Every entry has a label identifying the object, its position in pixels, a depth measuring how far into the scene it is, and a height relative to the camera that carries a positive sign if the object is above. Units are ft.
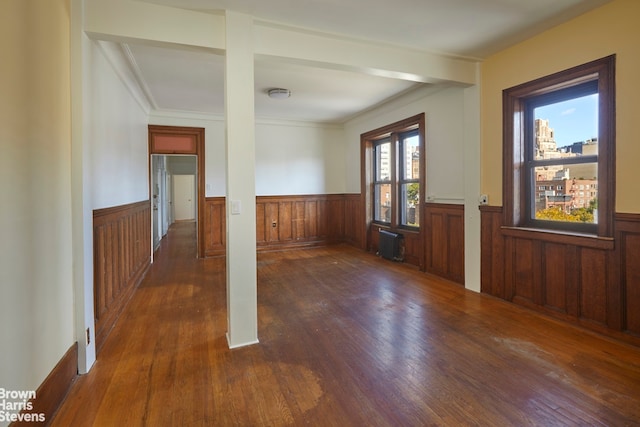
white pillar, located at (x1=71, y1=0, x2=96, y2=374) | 6.99 +0.53
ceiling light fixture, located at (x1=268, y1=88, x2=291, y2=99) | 14.80 +5.41
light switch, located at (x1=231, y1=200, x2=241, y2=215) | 8.27 +0.00
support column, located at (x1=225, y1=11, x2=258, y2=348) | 8.22 +0.73
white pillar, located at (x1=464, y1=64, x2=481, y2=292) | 12.14 +0.75
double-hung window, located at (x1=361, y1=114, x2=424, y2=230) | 16.57 +1.92
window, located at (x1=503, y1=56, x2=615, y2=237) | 8.48 +1.66
